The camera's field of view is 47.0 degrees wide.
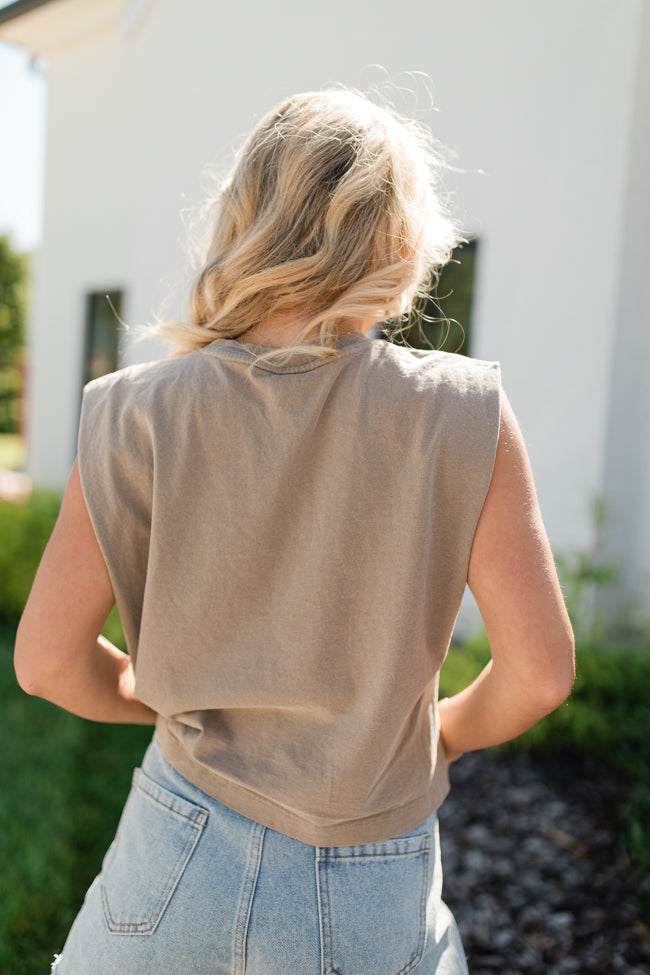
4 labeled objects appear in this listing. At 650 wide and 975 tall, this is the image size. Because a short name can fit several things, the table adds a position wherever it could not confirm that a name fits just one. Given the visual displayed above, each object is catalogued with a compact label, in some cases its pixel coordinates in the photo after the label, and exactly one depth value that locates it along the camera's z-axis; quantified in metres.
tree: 19.89
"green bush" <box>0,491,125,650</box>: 5.42
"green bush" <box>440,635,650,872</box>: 2.99
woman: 0.90
